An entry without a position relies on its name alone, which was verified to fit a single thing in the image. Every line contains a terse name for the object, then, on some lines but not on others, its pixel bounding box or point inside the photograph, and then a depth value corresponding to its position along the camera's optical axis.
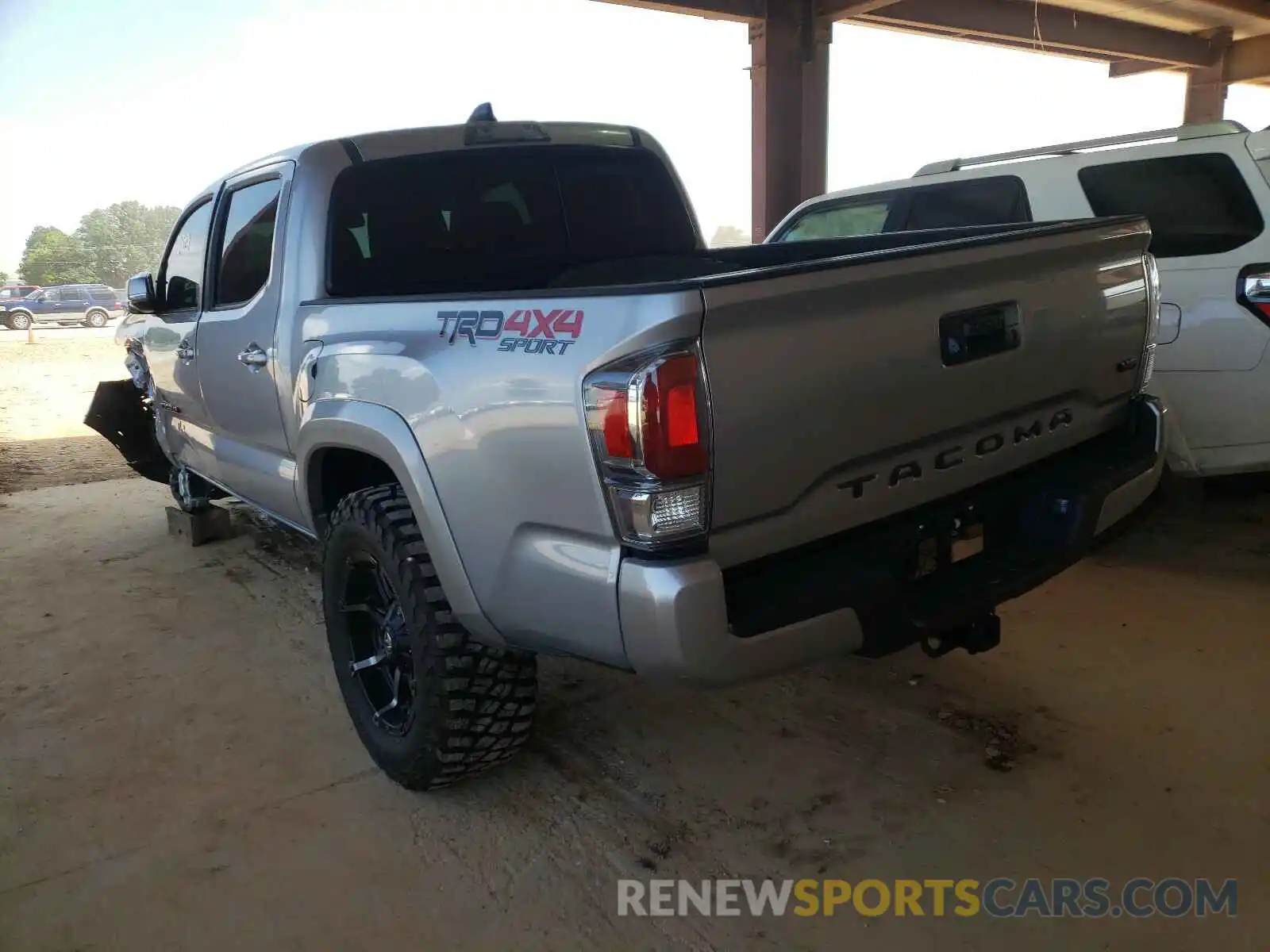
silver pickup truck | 1.70
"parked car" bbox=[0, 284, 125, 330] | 23.14
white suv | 3.64
